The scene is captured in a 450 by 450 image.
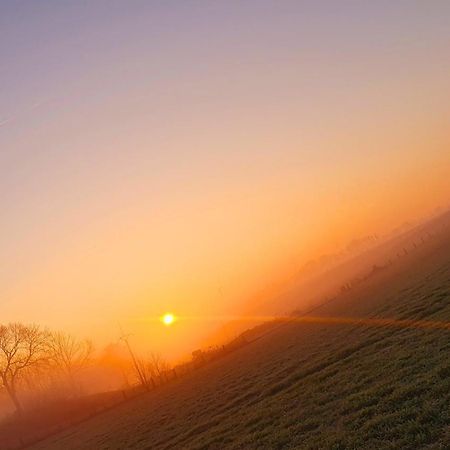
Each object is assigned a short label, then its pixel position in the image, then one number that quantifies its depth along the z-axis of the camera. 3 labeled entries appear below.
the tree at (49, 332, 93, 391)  127.14
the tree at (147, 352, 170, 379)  85.10
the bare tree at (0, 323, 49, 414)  104.28
